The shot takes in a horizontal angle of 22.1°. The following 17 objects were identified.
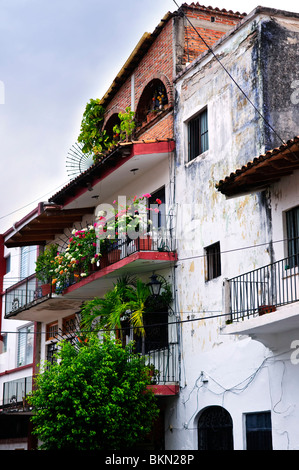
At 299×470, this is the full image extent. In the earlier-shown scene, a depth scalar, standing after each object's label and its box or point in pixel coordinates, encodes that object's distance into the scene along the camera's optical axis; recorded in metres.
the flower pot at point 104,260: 20.47
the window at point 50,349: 26.27
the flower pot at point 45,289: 23.38
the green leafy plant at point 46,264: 23.67
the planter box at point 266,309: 13.93
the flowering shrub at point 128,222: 19.25
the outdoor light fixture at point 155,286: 18.75
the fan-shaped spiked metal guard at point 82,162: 23.81
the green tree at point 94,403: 16.16
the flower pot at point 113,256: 19.82
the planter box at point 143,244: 18.59
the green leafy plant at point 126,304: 18.89
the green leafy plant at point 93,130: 24.53
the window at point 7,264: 32.88
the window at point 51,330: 26.47
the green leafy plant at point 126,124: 22.34
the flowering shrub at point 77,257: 20.67
